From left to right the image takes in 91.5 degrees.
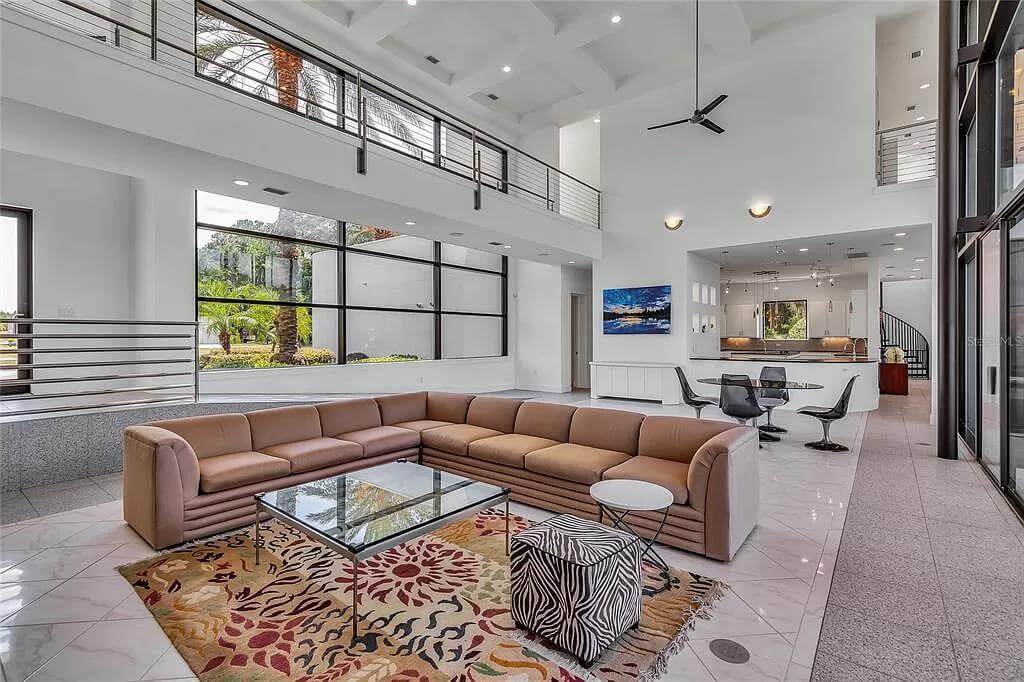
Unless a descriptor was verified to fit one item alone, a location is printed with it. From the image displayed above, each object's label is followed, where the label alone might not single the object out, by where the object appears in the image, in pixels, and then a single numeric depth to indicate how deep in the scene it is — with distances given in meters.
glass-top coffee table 2.49
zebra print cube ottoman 2.08
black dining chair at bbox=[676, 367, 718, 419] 6.84
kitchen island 8.22
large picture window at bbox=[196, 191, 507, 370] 6.96
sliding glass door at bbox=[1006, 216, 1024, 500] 3.89
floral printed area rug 2.04
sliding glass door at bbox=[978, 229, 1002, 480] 4.43
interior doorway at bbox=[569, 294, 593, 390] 12.08
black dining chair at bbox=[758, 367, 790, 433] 6.12
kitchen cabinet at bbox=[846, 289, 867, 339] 11.78
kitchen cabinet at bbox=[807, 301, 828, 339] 13.06
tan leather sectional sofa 3.04
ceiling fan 7.69
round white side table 2.68
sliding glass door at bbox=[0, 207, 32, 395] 5.86
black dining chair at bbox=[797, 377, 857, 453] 5.79
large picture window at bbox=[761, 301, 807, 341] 13.49
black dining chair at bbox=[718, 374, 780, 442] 5.86
